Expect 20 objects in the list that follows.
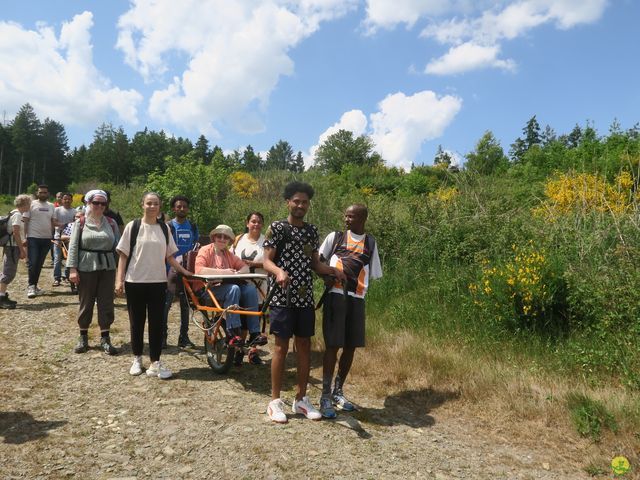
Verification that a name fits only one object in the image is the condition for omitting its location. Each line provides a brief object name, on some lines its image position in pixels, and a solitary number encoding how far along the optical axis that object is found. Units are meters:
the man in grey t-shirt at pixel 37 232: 8.70
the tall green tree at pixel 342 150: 66.88
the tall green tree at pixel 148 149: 77.00
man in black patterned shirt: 3.89
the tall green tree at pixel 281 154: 119.71
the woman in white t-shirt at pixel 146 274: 4.93
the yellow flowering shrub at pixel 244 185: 20.05
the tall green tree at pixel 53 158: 77.00
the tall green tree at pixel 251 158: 83.15
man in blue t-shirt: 6.11
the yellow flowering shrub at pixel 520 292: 5.96
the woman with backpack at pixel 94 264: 5.66
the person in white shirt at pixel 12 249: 7.88
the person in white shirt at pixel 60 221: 9.89
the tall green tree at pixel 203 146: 94.31
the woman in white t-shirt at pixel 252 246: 5.79
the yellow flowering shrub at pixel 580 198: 7.45
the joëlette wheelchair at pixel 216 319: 5.00
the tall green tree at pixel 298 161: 120.40
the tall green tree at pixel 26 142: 74.31
